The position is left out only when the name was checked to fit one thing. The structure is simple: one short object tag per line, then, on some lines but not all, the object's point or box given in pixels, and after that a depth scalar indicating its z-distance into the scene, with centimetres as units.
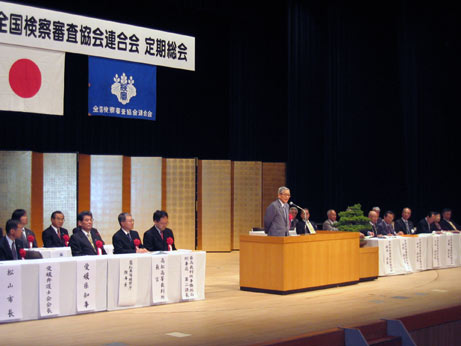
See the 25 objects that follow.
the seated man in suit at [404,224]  1083
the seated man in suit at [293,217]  1152
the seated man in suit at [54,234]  831
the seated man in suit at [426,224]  1121
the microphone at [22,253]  593
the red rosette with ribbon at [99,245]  657
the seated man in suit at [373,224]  984
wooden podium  748
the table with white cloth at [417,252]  960
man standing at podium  755
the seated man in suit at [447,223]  1169
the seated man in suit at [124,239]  693
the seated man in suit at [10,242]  612
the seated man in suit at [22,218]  721
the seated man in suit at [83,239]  659
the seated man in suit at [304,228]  812
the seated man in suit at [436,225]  1135
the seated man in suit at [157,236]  727
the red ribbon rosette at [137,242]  676
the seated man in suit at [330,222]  1007
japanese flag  810
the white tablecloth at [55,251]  770
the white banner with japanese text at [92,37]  796
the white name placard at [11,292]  559
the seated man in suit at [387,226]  1010
